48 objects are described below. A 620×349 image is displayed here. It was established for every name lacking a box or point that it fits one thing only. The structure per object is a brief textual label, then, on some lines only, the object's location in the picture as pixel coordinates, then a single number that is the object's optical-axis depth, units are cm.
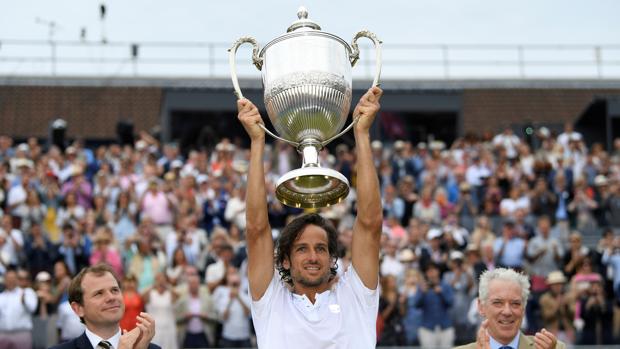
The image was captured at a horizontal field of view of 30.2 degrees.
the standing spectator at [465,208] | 1619
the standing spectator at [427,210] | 1580
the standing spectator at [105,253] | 1334
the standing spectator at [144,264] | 1310
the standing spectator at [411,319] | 1279
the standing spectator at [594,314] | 1320
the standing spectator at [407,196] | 1609
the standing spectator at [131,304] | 1188
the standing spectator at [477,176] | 1706
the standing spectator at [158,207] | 1487
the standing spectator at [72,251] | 1362
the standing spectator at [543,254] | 1440
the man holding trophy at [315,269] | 534
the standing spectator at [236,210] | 1493
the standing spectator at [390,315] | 1267
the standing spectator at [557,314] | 1301
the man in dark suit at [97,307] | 554
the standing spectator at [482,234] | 1477
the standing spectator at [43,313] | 1234
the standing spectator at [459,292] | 1305
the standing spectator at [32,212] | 1460
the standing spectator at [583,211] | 1662
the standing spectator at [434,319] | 1282
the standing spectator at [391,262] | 1360
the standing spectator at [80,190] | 1529
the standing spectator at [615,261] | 1405
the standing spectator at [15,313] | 1220
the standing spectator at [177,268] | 1304
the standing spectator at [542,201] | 1614
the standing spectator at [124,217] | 1445
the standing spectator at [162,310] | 1227
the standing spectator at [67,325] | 1210
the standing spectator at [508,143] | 1872
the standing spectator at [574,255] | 1432
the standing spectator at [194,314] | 1261
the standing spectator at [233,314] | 1266
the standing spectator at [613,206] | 1694
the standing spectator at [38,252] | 1354
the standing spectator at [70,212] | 1451
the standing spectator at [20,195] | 1472
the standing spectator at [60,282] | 1266
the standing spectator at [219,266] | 1300
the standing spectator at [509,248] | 1436
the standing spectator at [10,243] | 1356
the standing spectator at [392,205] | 1590
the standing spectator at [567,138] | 1902
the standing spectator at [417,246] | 1390
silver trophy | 546
